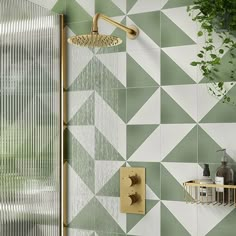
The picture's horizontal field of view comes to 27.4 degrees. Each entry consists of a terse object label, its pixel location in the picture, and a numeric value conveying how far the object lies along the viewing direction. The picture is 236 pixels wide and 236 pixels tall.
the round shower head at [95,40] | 2.04
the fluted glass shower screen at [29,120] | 2.13
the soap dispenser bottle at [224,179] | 2.07
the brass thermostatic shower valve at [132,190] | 2.35
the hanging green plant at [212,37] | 2.03
